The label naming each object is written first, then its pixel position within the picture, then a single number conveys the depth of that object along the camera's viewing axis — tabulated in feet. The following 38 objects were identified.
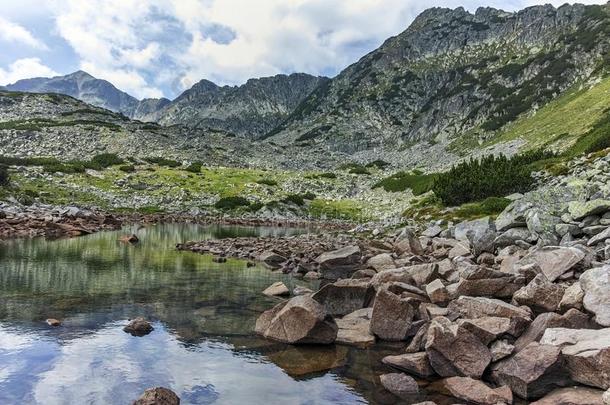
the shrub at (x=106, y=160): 288.92
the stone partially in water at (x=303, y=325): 52.75
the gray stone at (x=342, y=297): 65.10
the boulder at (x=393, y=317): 54.54
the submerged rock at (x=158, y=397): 34.35
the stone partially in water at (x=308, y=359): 46.03
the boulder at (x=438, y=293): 62.28
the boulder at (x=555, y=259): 58.54
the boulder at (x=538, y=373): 38.50
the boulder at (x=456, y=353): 42.78
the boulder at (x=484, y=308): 48.11
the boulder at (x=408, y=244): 104.22
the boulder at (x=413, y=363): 44.47
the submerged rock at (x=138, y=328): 54.08
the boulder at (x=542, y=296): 50.57
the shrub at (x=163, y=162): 330.13
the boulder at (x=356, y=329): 54.19
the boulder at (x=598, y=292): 43.91
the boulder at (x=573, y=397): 34.58
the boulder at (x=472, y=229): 89.72
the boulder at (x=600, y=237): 66.07
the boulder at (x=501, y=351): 42.75
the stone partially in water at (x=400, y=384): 40.52
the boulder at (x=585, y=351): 36.06
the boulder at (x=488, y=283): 56.75
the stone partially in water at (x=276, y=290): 77.10
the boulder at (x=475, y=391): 38.04
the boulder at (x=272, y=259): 108.82
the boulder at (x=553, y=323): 44.24
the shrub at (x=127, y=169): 286.66
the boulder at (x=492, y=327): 44.65
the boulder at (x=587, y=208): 73.26
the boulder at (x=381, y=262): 91.38
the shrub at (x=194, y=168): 316.15
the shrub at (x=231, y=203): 253.24
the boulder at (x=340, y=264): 96.12
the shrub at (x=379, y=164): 479.41
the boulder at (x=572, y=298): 47.62
